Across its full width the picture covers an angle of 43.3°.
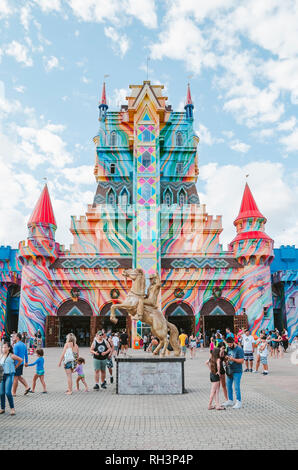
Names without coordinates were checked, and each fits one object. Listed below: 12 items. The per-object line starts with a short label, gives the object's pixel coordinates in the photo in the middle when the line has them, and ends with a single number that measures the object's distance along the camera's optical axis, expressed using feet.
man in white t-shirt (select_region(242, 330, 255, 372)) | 51.13
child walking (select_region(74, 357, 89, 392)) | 38.17
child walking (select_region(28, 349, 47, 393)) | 36.24
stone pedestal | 36.88
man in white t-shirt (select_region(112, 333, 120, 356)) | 63.52
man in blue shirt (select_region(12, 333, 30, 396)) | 34.21
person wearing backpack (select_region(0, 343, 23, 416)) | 27.07
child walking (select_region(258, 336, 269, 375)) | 48.65
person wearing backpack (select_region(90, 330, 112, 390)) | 39.11
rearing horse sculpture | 39.27
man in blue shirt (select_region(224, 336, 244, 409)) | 29.55
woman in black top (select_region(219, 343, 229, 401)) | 29.71
